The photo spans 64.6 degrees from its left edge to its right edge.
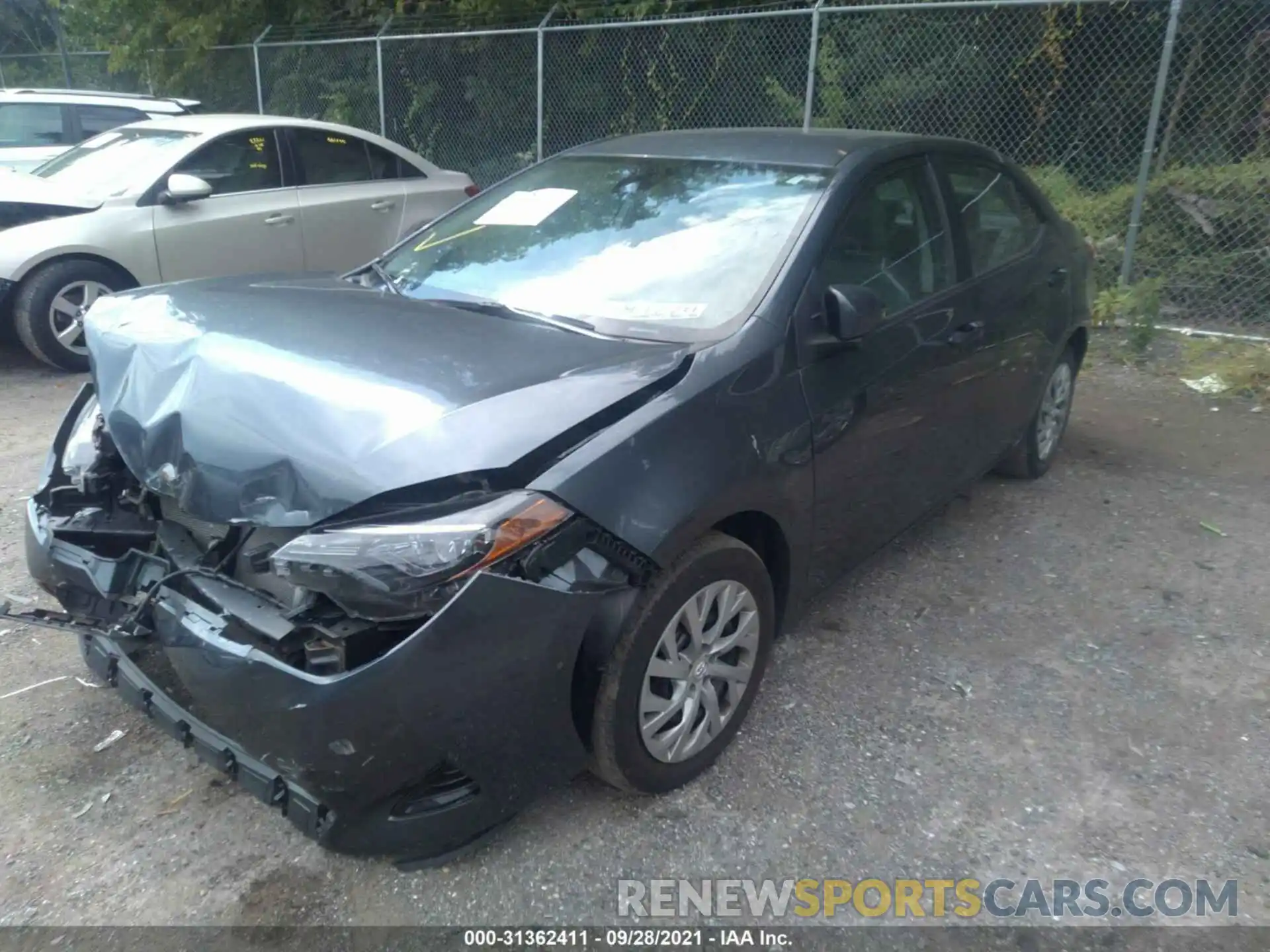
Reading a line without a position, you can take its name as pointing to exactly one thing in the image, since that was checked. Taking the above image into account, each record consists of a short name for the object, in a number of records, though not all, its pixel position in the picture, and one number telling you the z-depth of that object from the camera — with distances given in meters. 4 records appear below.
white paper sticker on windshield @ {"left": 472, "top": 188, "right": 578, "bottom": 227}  3.71
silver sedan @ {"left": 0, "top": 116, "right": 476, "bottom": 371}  6.54
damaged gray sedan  2.19
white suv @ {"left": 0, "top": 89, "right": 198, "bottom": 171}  9.66
